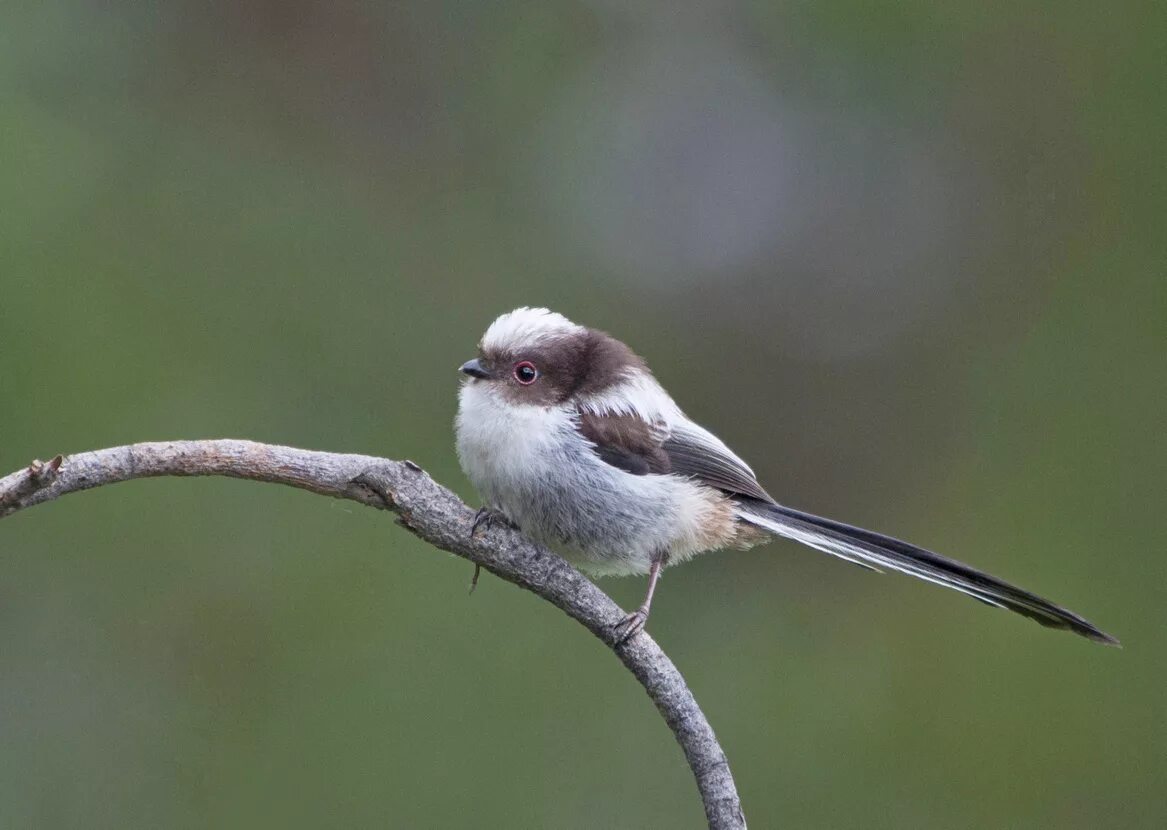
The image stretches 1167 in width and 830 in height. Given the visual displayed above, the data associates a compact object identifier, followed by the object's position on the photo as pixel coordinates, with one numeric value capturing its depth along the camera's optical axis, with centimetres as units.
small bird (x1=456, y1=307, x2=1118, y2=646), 281
